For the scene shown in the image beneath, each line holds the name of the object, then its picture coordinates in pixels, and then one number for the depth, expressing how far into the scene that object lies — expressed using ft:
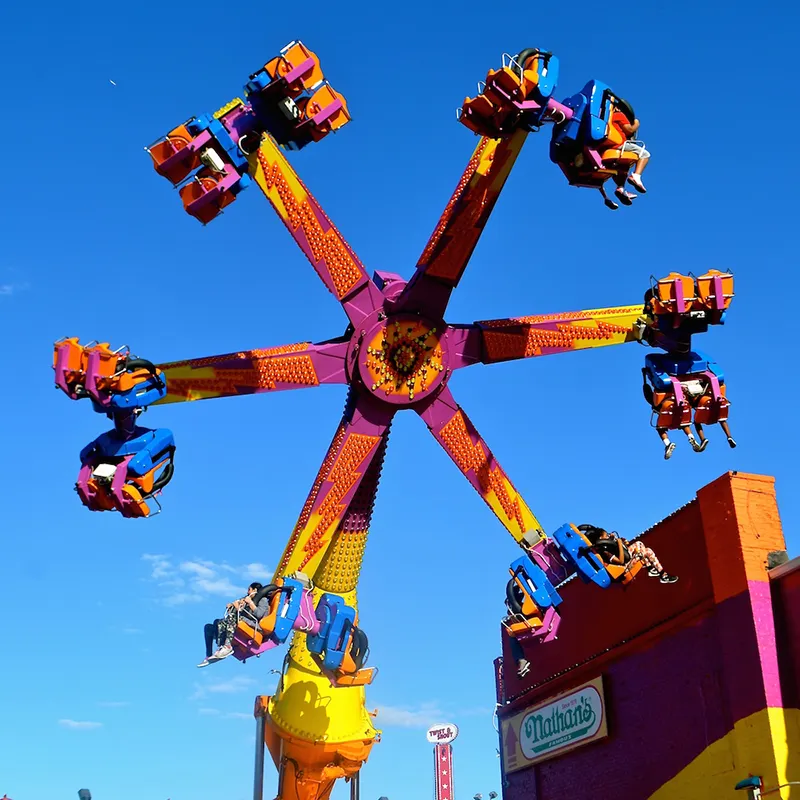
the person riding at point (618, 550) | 43.55
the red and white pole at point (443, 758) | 124.26
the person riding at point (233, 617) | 39.63
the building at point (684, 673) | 50.88
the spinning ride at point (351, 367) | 39.58
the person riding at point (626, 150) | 41.78
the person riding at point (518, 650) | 43.98
